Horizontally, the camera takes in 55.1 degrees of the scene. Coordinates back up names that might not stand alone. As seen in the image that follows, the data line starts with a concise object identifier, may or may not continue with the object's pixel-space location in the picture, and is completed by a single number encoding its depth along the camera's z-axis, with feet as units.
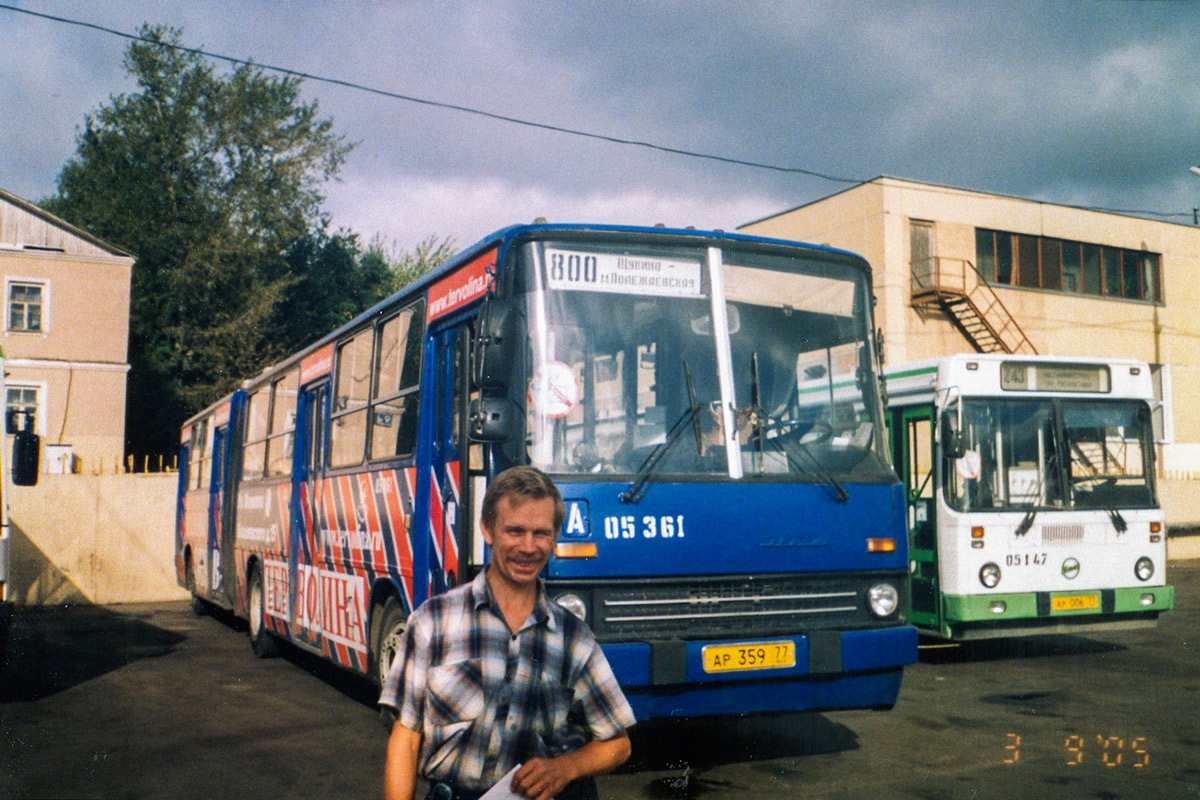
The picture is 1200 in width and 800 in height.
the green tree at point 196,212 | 144.77
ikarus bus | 20.51
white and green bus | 36.50
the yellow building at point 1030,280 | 102.78
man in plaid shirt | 9.10
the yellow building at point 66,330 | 120.06
